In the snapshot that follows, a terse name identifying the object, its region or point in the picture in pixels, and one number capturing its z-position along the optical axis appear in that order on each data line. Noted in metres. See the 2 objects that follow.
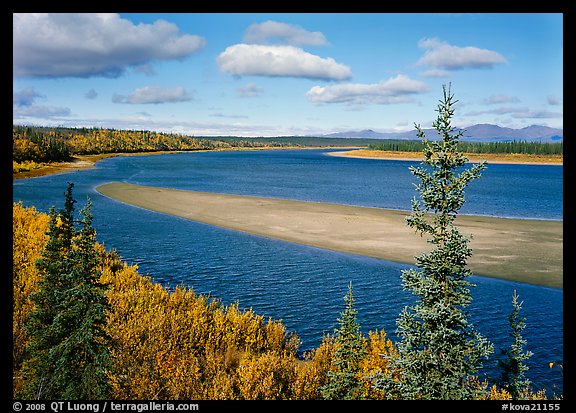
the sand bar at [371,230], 33.53
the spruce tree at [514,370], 14.47
